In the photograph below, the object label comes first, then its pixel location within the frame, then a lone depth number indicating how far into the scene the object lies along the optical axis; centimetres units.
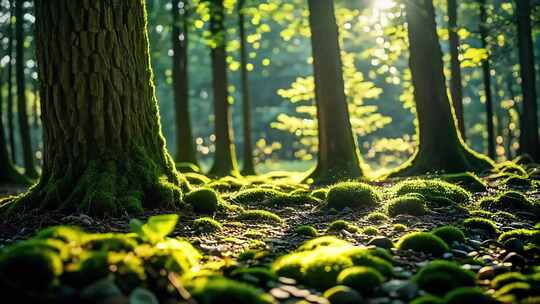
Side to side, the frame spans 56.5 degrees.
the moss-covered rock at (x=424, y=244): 473
